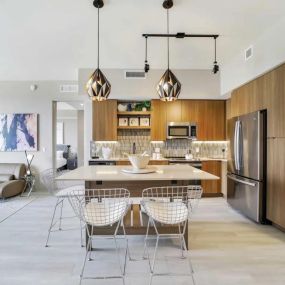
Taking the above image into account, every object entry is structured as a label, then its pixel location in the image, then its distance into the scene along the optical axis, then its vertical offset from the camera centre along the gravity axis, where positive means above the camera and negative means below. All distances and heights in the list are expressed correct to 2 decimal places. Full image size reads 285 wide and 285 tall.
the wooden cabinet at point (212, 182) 6.21 -0.88
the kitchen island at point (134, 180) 3.04 -0.41
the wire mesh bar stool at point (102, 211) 2.70 -0.70
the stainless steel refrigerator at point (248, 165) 4.19 -0.35
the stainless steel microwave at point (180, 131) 6.38 +0.31
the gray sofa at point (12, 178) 5.91 -0.84
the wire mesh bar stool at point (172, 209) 2.73 -0.68
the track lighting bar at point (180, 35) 4.19 +1.71
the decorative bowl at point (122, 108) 6.54 +0.87
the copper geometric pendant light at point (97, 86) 3.43 +0.73
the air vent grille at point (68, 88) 6.96 +1.43
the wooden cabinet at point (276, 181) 3.75 -0.53
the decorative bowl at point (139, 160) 3.57 -0.22
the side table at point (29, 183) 6.55 -0.97
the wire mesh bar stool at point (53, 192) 3.49 -0.65
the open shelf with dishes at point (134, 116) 6.55 +0.68
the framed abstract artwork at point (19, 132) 6.95 +0.29
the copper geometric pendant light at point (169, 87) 3.49 +0.74
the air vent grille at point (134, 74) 6.27 +1.62
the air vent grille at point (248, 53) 4.69 +1.63
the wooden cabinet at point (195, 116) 6.43 +0.67
